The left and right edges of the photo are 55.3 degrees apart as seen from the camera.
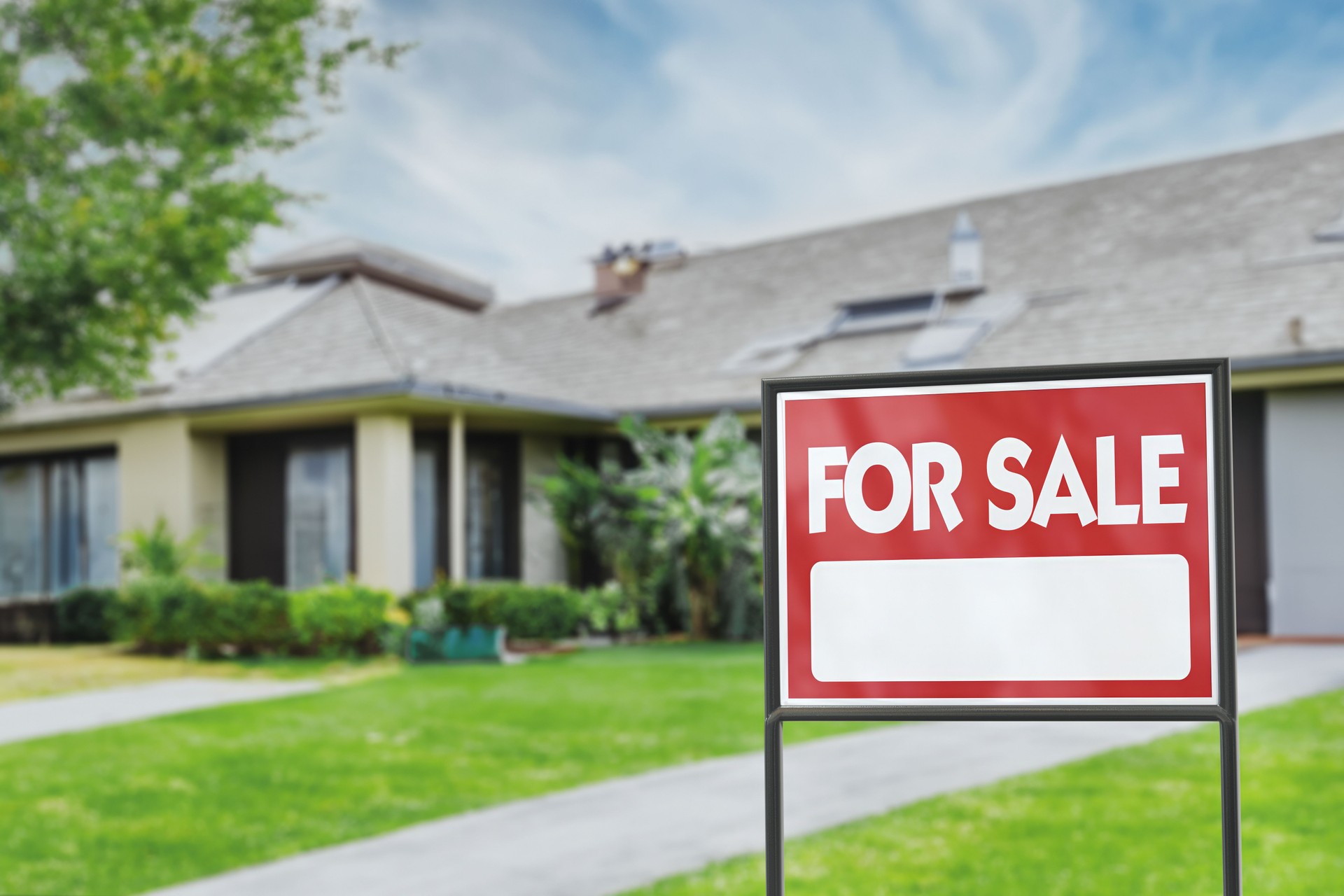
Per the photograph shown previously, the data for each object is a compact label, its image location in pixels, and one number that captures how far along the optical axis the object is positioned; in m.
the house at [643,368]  14.45
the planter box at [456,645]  14.10
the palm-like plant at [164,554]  16.19
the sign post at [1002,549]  2.60
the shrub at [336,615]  14.05
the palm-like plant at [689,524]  14.85
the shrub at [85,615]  17.14
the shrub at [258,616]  14.49
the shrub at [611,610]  15.32
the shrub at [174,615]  14.69
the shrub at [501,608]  14.45
